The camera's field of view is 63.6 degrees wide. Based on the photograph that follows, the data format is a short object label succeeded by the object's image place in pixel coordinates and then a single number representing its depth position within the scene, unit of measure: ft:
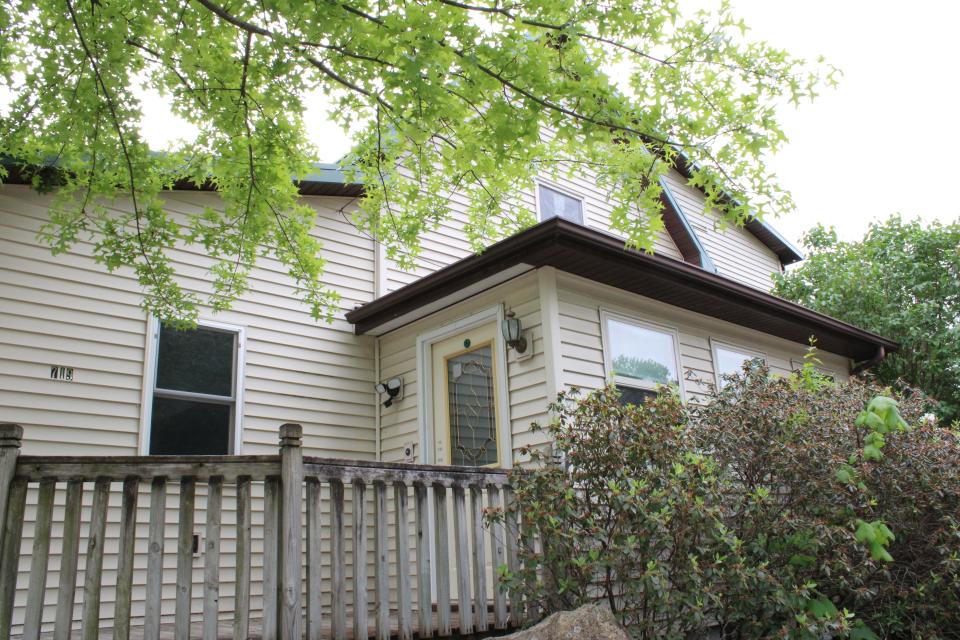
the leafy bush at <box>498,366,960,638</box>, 15.62
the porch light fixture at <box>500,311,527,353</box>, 21.86
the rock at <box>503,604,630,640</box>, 13.11
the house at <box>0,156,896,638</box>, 20.68
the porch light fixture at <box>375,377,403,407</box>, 26.08
